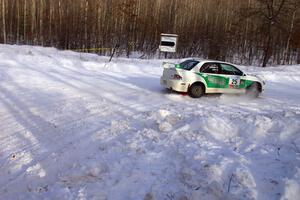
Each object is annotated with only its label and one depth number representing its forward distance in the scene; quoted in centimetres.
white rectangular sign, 2453
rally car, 1293
